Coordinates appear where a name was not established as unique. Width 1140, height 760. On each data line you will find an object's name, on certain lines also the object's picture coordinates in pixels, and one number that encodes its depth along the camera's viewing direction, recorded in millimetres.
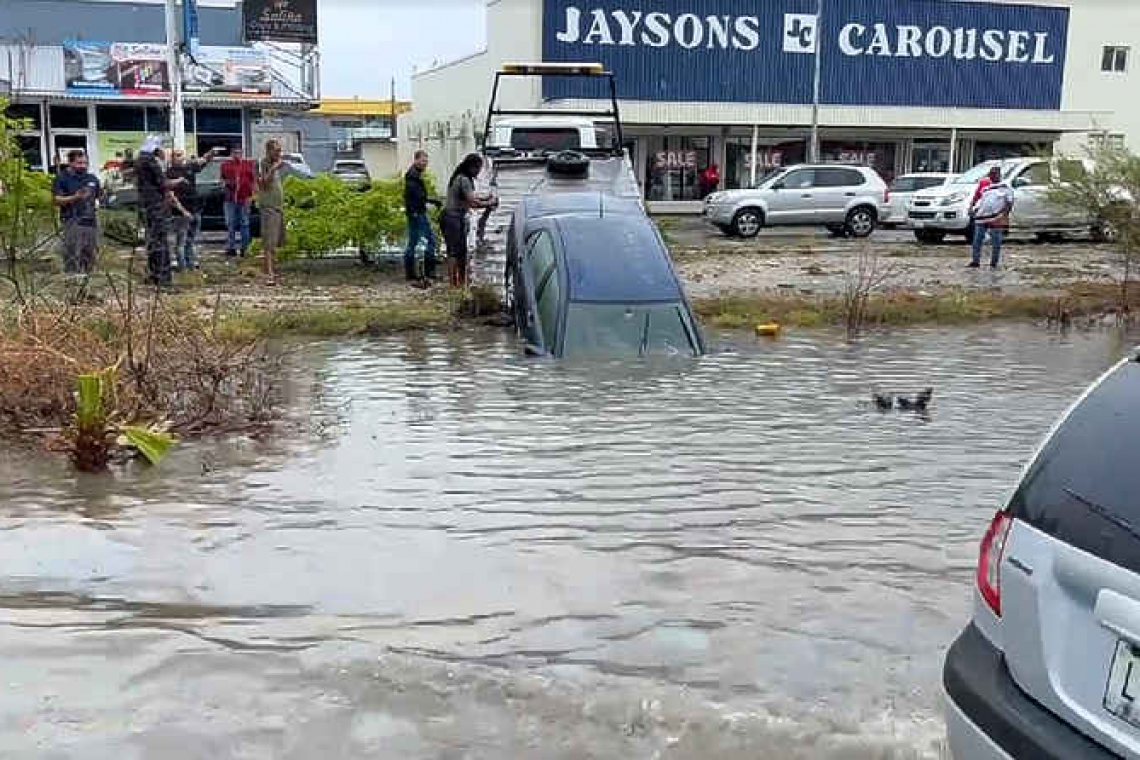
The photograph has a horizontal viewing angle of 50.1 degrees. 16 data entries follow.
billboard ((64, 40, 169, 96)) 34250
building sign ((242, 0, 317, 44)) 35875
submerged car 10484
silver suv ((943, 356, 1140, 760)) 2516
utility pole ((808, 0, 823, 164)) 36500
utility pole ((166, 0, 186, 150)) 23250
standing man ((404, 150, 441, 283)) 15398
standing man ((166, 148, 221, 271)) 15773
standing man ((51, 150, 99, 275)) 13023
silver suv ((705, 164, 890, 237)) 26797
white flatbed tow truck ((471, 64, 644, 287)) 14766
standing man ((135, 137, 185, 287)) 13875
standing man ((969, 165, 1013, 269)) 18828
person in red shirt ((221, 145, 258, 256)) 17438
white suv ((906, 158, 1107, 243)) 24219
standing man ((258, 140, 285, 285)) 15234
